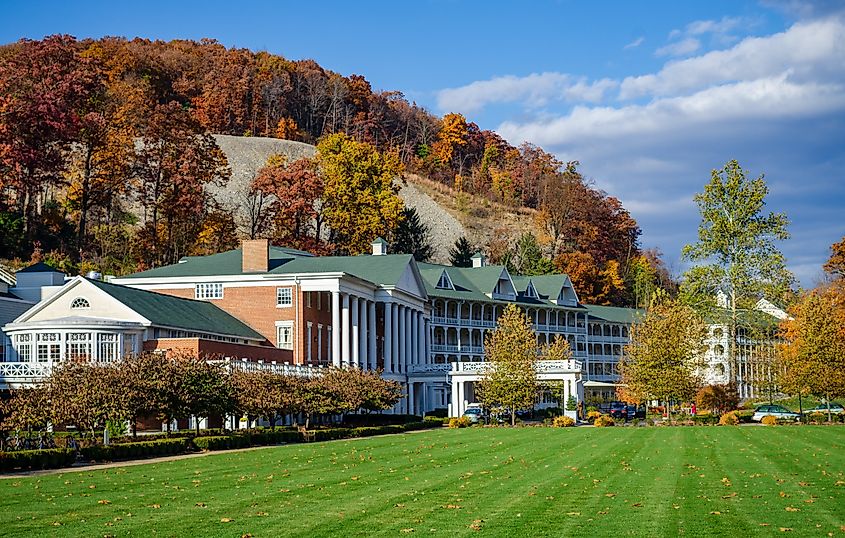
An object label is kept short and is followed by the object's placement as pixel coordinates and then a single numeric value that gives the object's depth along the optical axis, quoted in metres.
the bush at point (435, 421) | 63.02
